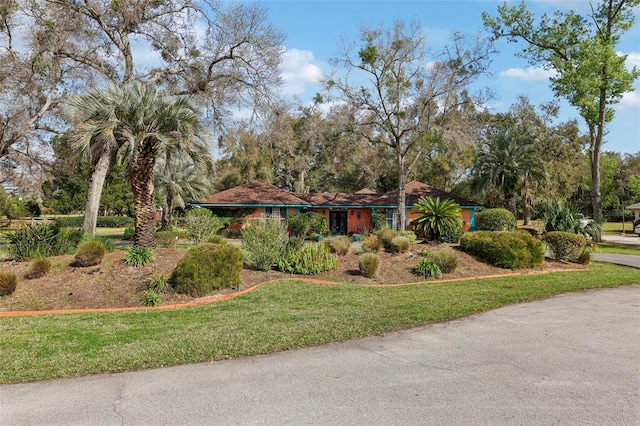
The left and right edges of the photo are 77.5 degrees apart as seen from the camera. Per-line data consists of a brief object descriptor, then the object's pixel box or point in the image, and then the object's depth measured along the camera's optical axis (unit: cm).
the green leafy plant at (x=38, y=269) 898
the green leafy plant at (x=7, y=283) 812
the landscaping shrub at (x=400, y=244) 1289
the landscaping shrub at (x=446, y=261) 1184
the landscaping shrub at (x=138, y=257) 987
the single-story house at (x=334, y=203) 2975
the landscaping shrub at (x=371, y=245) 1303
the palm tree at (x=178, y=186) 2627
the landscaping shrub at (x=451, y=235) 1516
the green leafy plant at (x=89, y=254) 952
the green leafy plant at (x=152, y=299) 813
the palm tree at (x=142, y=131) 1064
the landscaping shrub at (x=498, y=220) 2633
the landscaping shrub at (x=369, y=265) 1107
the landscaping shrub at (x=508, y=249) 1276
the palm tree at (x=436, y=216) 1467
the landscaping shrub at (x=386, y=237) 1373
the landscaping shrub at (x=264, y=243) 1109
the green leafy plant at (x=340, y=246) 1276
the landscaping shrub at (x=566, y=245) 1449
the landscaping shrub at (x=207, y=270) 870
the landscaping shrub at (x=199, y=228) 1398
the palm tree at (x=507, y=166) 3123
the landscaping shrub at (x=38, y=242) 1055
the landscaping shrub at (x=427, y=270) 1138
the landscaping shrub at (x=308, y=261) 1124
